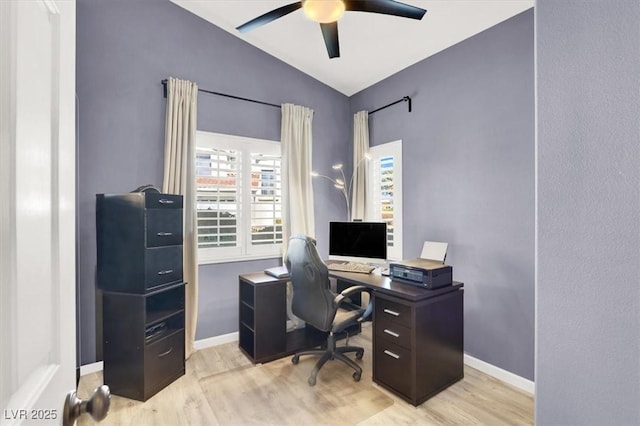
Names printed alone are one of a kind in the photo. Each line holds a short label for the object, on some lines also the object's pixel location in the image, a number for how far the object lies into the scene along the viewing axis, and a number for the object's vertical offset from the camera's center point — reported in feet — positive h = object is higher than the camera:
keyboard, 9.33 -1.68
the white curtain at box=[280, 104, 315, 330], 11.41 +1.34
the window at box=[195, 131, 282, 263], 10.18 +0.56
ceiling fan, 6.22 +4.27
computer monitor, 9.56 -0.90
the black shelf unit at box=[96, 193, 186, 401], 7.32 -1.76
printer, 7.50 -1.42
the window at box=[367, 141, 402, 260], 11.37 +0.90
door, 1.39 +0.03
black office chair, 7.93 -2.19
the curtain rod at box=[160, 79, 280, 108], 9.40 +3.98
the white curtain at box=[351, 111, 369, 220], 12.42 +1.97
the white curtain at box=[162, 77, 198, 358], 9.23 +1.43
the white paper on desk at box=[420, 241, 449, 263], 8.48 -1.05
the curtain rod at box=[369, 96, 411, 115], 10.85 +4.01
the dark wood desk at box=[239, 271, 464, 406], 7.09 -2.97
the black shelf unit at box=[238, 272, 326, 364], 9.23 -3.20
